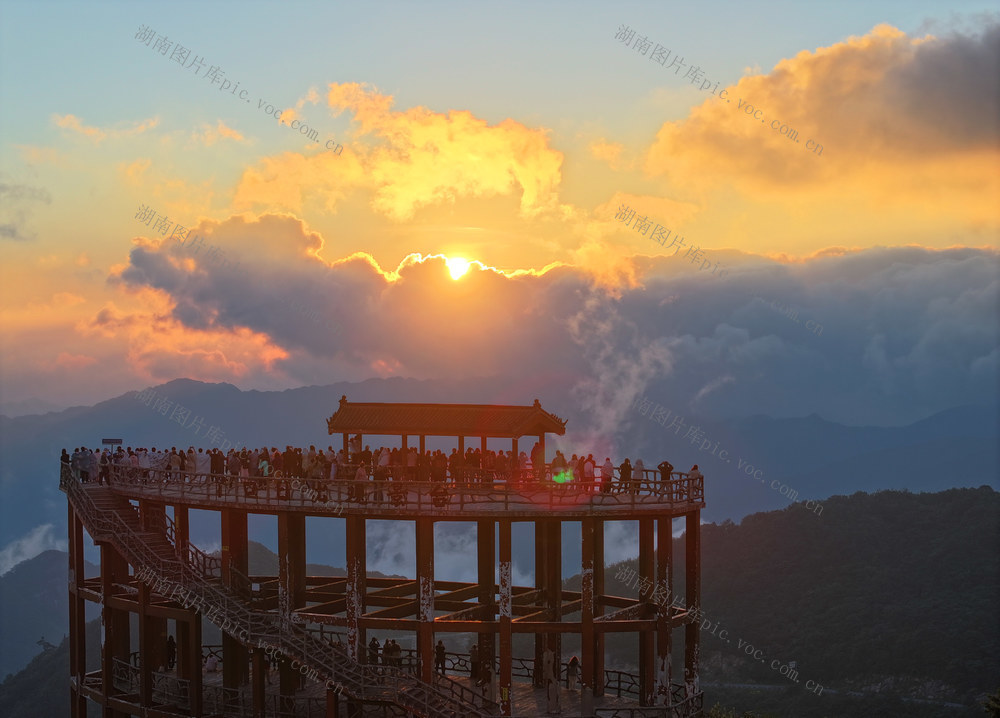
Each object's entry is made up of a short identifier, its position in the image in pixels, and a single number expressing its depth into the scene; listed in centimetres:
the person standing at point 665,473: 4769
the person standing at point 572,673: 5447
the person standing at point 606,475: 4659
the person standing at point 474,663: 5456
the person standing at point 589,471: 4653
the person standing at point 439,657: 5597
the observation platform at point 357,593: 4628
